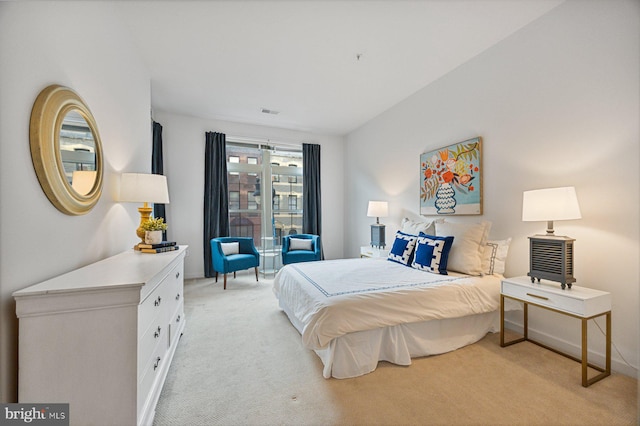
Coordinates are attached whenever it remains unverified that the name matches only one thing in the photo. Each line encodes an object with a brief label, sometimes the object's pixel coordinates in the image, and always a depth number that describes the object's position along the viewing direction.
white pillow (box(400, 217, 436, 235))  3.20
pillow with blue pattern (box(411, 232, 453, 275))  2.67
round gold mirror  1.32
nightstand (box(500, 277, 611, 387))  1.79
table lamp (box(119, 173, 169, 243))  2.17
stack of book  2.23
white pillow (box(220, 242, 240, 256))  4.40
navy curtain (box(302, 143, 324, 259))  5.65
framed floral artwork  3.00
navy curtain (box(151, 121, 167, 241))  4.34
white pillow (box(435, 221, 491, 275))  2.62
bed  1.92
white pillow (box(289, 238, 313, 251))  4.76
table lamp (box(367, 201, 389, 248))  4.22
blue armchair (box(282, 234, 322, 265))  4.54
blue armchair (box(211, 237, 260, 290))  4.15
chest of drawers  1.12
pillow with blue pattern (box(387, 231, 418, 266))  3.04
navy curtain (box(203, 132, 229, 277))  4.82
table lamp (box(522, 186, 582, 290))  1.95
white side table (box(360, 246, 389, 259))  3.94
